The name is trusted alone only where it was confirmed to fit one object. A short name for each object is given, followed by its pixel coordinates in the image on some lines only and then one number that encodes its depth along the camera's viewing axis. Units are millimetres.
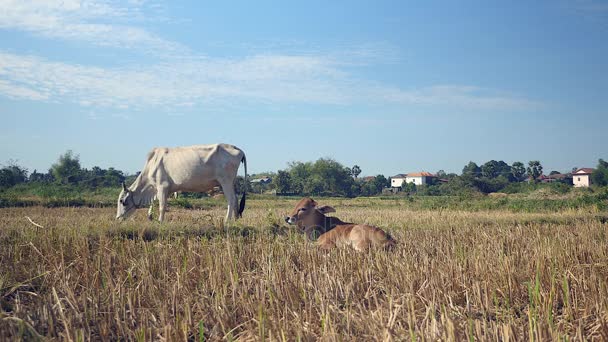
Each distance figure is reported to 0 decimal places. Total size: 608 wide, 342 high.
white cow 11133
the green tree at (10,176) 29062
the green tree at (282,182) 55812
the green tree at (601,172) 53744
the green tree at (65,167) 49906
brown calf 6137
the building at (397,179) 123788
